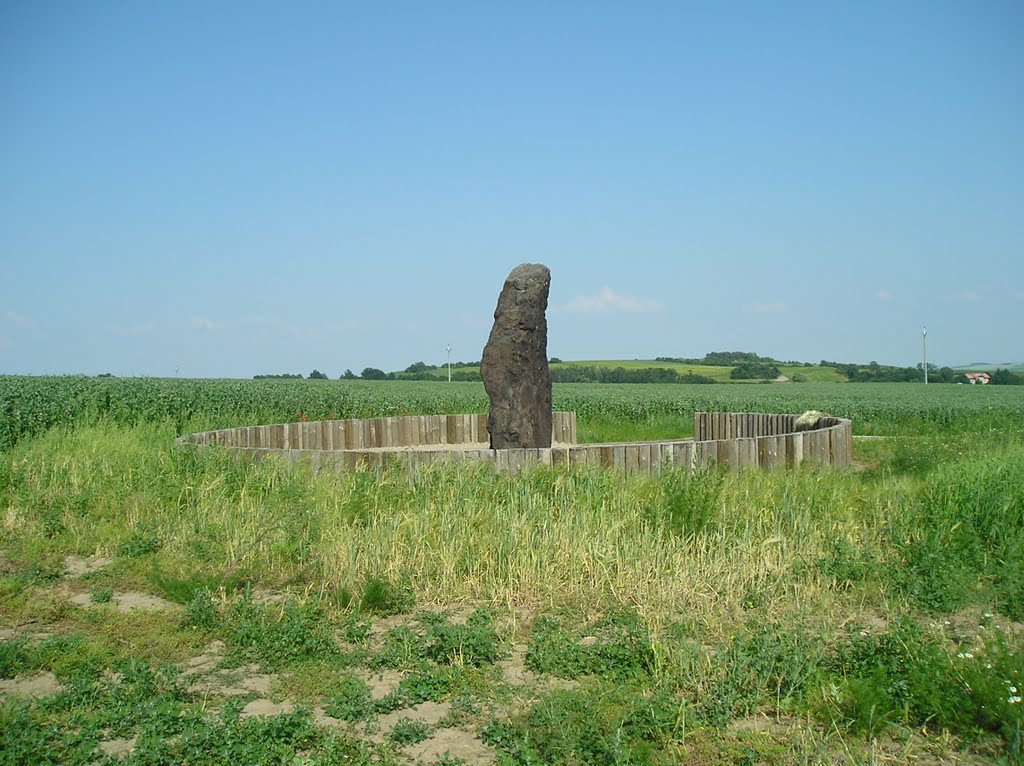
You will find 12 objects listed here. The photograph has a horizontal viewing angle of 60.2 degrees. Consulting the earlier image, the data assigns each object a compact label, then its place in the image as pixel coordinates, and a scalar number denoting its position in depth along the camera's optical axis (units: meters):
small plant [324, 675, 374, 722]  4.24
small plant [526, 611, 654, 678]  4.76
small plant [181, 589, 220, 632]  5.62
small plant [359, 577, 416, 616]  5.94
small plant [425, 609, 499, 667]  4.97
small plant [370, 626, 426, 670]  4.94
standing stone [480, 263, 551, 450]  13.36
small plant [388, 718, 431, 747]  3.96
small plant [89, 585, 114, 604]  6.31
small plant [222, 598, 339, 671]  5.11
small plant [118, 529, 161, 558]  7.41
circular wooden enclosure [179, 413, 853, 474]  9.94
